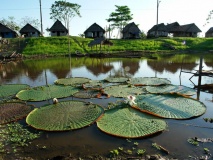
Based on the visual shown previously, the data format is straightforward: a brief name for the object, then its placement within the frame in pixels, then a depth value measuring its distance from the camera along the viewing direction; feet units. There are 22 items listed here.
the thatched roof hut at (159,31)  173.03
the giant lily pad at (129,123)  21.35
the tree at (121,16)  175.32
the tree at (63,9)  168.00
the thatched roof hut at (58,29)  152.25
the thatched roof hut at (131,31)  161.98
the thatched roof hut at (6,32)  142.00
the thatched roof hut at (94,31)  159.33
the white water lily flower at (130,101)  27.78
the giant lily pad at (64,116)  23.52
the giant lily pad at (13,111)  26.19
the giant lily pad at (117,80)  43.60
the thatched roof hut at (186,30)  169.58
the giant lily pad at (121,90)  34.63
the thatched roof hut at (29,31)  148.97
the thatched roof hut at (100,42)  96.61
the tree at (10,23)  212.84
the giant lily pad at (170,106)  25.85
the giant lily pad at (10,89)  37.11
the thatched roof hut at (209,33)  185.88
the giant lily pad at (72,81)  42.60
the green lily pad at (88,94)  34.24
